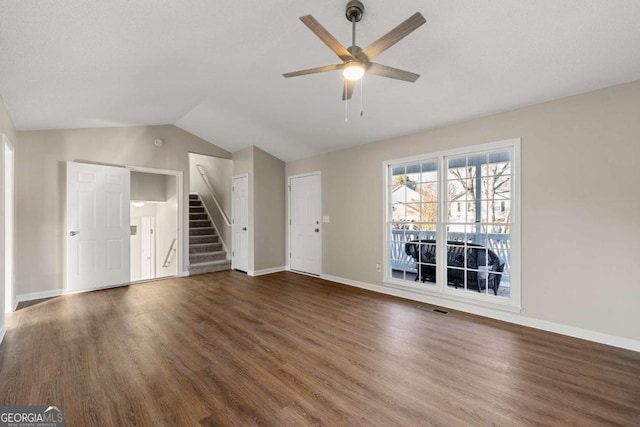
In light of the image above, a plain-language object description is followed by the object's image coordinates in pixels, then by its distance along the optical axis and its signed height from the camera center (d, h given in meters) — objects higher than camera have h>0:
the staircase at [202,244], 6.09 -0.75
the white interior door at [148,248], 7.45 -0.94
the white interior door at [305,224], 5.67 -0.25
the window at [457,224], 3.43 -0.16
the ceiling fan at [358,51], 1.79 +1.17
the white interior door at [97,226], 4.40 -0.21
